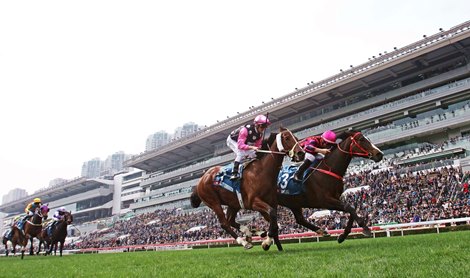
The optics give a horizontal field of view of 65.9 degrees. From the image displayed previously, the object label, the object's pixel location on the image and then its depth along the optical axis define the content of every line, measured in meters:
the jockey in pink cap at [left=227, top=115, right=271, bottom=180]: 8.05
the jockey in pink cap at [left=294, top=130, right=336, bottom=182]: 8.38
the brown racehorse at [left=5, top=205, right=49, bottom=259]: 15.16
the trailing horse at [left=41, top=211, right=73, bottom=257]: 15.22
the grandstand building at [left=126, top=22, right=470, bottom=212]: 32.19
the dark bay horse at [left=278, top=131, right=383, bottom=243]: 7.93
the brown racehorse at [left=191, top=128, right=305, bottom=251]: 7.22
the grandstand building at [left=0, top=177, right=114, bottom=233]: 85.44
